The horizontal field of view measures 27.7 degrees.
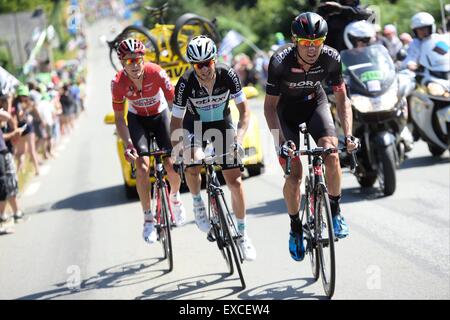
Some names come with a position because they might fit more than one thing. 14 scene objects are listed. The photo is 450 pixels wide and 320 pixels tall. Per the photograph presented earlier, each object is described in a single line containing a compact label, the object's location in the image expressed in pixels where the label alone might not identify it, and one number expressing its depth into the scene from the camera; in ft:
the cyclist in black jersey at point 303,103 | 24.40
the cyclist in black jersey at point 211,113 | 26.27
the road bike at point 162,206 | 29.45
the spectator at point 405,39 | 65.10
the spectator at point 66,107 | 100.73
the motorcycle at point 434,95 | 44.34
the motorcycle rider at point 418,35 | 45.29
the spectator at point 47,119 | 73.20
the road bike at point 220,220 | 26.68
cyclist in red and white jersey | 29.37
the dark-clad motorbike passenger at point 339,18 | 42.32
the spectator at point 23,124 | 51.24
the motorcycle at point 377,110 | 37.50
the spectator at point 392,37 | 58.90
